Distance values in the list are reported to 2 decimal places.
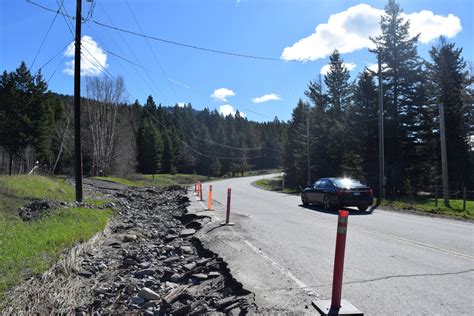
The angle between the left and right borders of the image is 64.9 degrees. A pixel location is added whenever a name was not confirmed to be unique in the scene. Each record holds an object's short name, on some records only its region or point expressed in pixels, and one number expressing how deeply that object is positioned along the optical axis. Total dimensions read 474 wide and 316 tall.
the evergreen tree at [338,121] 40.56
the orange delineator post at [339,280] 4.30
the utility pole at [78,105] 16.58
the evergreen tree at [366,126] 36.81
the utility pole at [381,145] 23.36
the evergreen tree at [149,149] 86.00
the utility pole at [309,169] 41.09
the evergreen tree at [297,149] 48.00
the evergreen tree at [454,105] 38.06
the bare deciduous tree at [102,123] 51.34
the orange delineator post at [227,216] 12.04
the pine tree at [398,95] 34.81
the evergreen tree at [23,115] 41.47
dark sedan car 16.80
